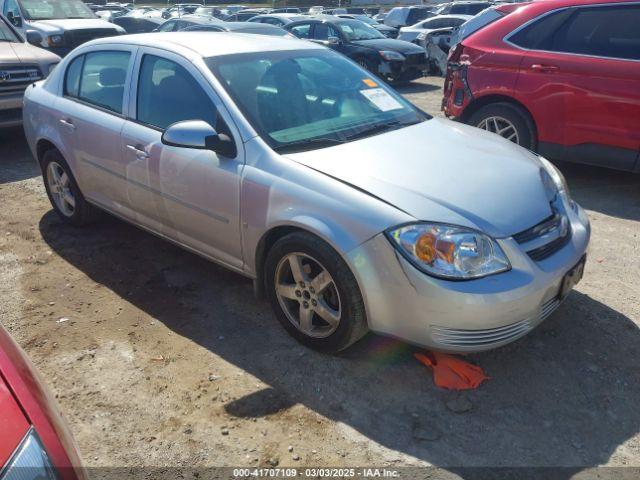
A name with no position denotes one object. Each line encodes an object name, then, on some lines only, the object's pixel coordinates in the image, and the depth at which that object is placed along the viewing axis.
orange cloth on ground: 2.85
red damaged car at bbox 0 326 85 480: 1.41
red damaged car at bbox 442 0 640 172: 5.07
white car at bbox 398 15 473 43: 16.19
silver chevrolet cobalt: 2.64
